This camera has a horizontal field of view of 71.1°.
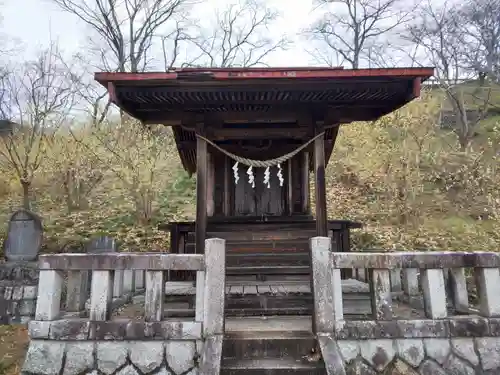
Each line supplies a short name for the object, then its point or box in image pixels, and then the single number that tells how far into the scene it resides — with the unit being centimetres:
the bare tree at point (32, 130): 1319
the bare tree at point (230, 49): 2753
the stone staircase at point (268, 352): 381
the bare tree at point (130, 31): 2278
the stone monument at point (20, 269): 839
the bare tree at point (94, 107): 1712
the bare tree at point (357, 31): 2494
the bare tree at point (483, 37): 2086
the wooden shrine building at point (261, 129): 538
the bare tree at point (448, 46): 2072
